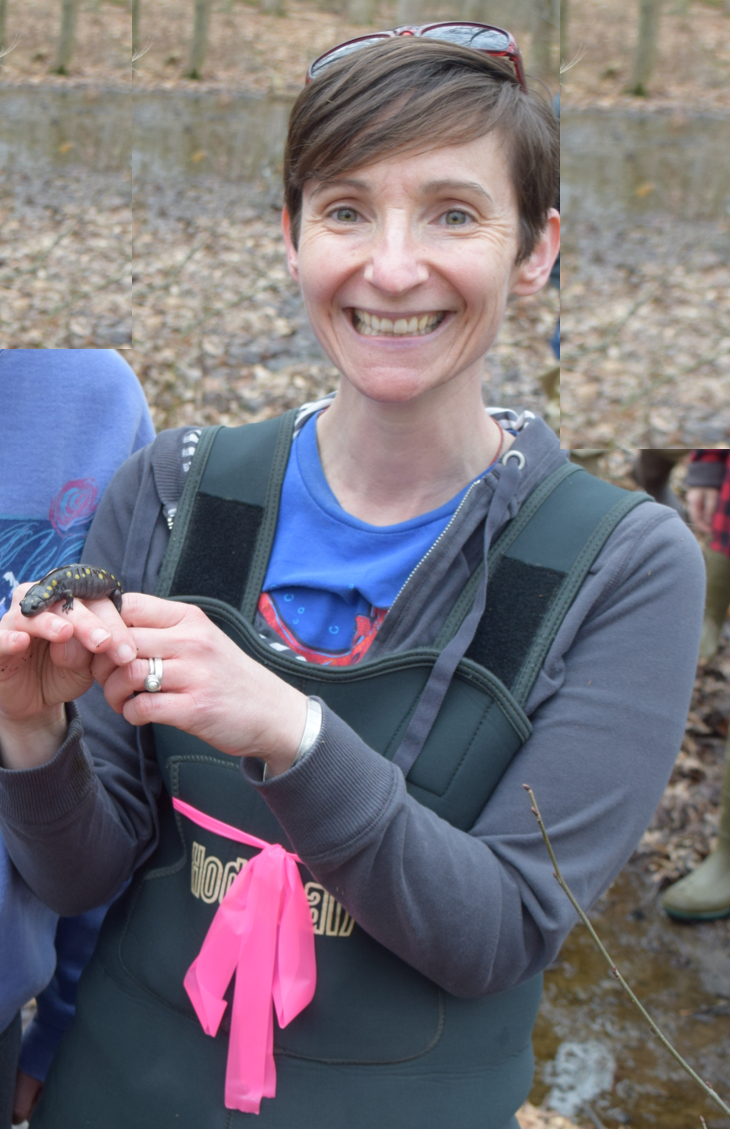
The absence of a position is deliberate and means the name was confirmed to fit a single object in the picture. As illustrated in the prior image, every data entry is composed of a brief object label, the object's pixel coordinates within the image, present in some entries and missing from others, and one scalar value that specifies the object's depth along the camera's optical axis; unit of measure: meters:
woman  1.39
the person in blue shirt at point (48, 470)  1.52
